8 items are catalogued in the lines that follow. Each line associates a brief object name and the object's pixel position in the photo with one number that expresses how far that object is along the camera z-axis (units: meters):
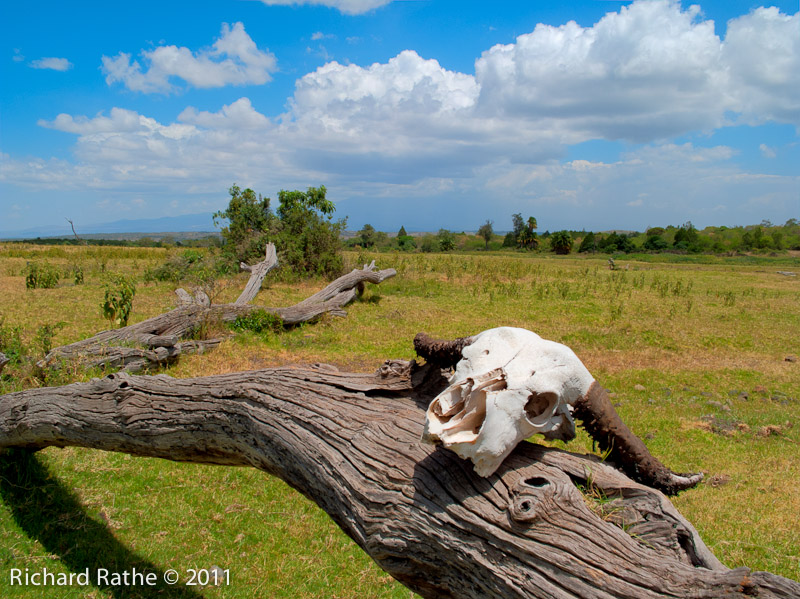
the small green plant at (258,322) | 10.36
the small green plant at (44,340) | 7.05
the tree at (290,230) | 18.09
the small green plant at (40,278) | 14.50
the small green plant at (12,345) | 6.49
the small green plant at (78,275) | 15.93
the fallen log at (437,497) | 1.61
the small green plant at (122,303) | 9.30
